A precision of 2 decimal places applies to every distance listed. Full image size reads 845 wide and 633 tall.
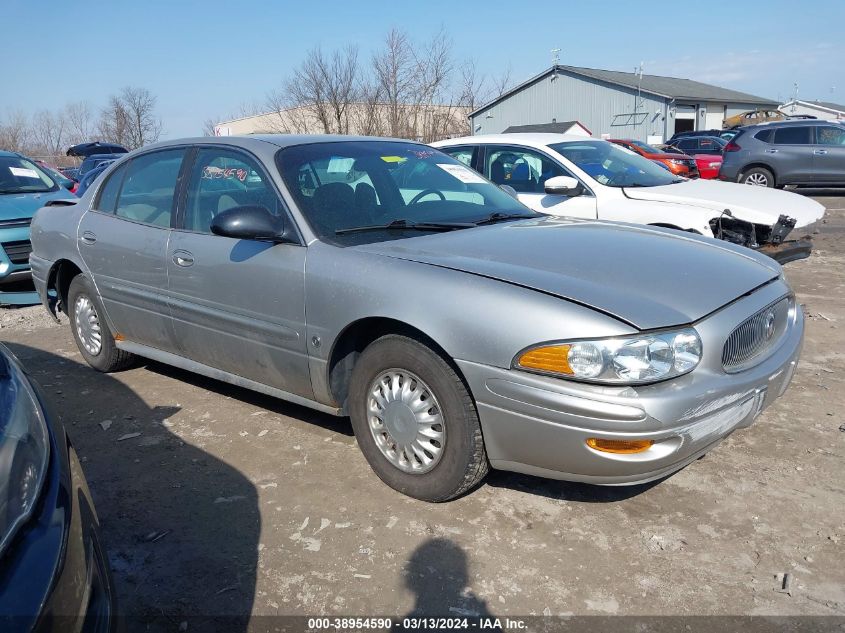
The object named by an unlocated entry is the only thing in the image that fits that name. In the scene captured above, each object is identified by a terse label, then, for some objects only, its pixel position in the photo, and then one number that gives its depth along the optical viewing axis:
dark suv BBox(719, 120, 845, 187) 15.05
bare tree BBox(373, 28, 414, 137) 29.55
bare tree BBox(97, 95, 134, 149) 40.66
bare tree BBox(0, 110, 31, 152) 41.78
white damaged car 6.35
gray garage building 40.75
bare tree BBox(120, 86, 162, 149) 40.94
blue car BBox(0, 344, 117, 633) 1.52
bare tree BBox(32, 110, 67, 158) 45.22
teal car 7.57
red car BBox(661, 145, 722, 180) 20.73
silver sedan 2.67
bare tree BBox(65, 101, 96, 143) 45.81
